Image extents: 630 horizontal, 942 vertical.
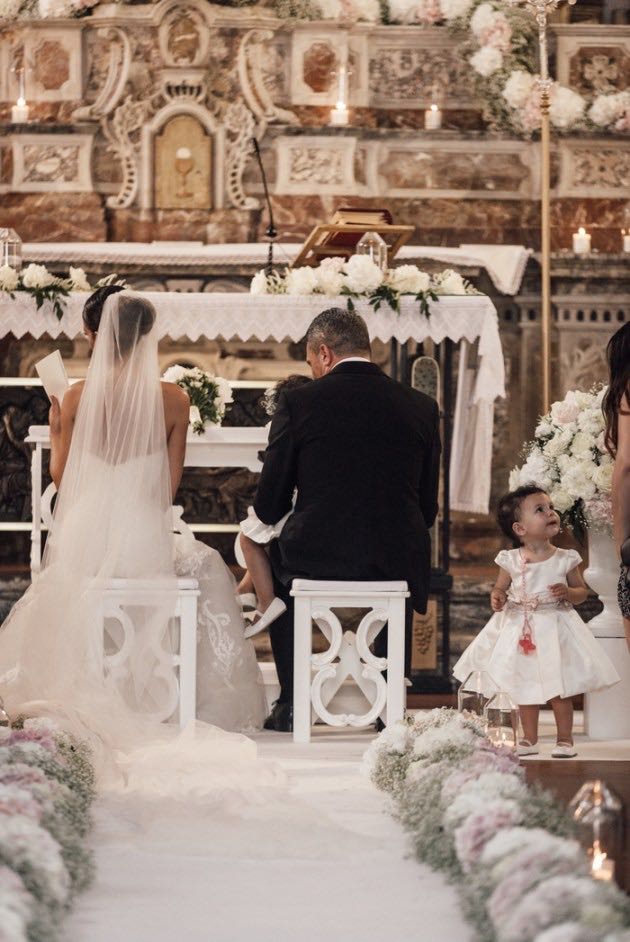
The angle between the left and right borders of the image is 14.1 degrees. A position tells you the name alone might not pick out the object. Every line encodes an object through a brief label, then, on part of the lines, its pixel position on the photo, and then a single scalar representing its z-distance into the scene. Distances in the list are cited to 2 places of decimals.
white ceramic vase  9.75
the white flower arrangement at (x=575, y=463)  9.75
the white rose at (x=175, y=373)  11.59
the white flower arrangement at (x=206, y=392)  11.43
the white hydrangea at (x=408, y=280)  11.56
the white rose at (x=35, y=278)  11.61
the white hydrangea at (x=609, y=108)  17.77
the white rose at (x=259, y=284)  12.16
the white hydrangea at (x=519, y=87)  17.64
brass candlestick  13.87
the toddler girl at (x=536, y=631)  9.00
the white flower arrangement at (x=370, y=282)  11.46
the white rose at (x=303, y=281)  11.68
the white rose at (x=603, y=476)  9.71
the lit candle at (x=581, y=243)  17.31
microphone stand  13.23
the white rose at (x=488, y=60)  17.77
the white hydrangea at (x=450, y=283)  11.74
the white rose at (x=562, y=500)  9.81
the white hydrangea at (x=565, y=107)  17.74
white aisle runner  4.88
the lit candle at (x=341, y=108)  17.50
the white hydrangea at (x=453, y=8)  17.90
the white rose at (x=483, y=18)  17.67
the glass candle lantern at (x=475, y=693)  6.91
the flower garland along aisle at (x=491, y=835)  3.85
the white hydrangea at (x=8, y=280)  11.61
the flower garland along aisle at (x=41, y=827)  4.21
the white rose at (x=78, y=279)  11.87
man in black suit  9.35
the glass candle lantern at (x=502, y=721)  6.73
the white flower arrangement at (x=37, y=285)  11.59
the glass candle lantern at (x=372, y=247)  12.10
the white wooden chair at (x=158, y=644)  9.14
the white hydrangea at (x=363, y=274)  11.43
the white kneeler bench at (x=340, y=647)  9.18
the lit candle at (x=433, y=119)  17.89
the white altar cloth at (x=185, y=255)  16.90
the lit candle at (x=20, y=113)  17.65
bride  8.72
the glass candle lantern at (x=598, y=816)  4.72
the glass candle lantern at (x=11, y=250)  12.52
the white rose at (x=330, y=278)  11.62
